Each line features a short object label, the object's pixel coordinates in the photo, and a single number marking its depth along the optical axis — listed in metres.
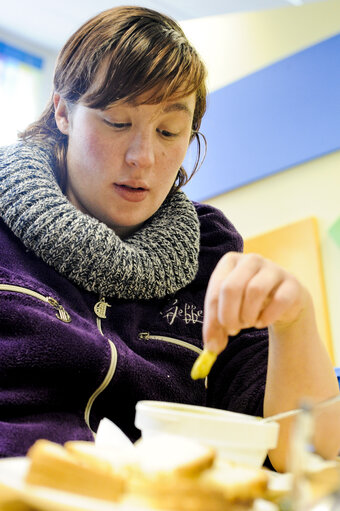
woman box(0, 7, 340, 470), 0.72
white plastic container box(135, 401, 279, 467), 0.44
